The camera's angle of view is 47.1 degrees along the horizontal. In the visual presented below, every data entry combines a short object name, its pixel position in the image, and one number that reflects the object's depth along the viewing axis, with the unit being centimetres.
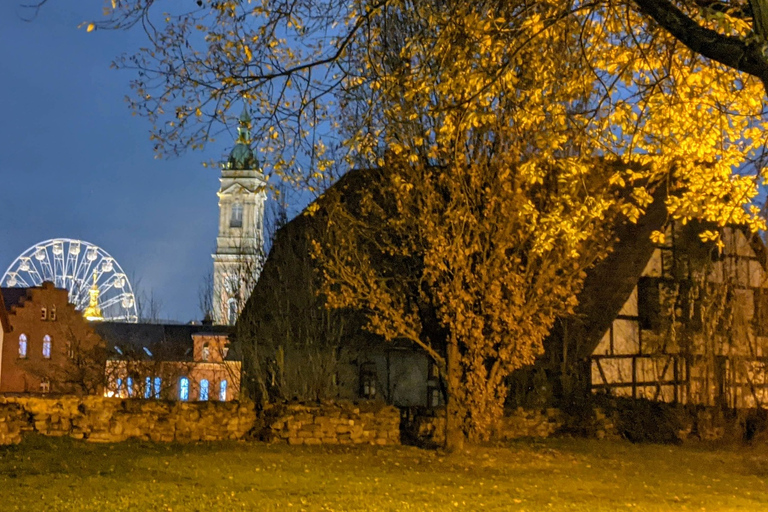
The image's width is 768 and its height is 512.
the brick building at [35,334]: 4738
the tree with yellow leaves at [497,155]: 1199
